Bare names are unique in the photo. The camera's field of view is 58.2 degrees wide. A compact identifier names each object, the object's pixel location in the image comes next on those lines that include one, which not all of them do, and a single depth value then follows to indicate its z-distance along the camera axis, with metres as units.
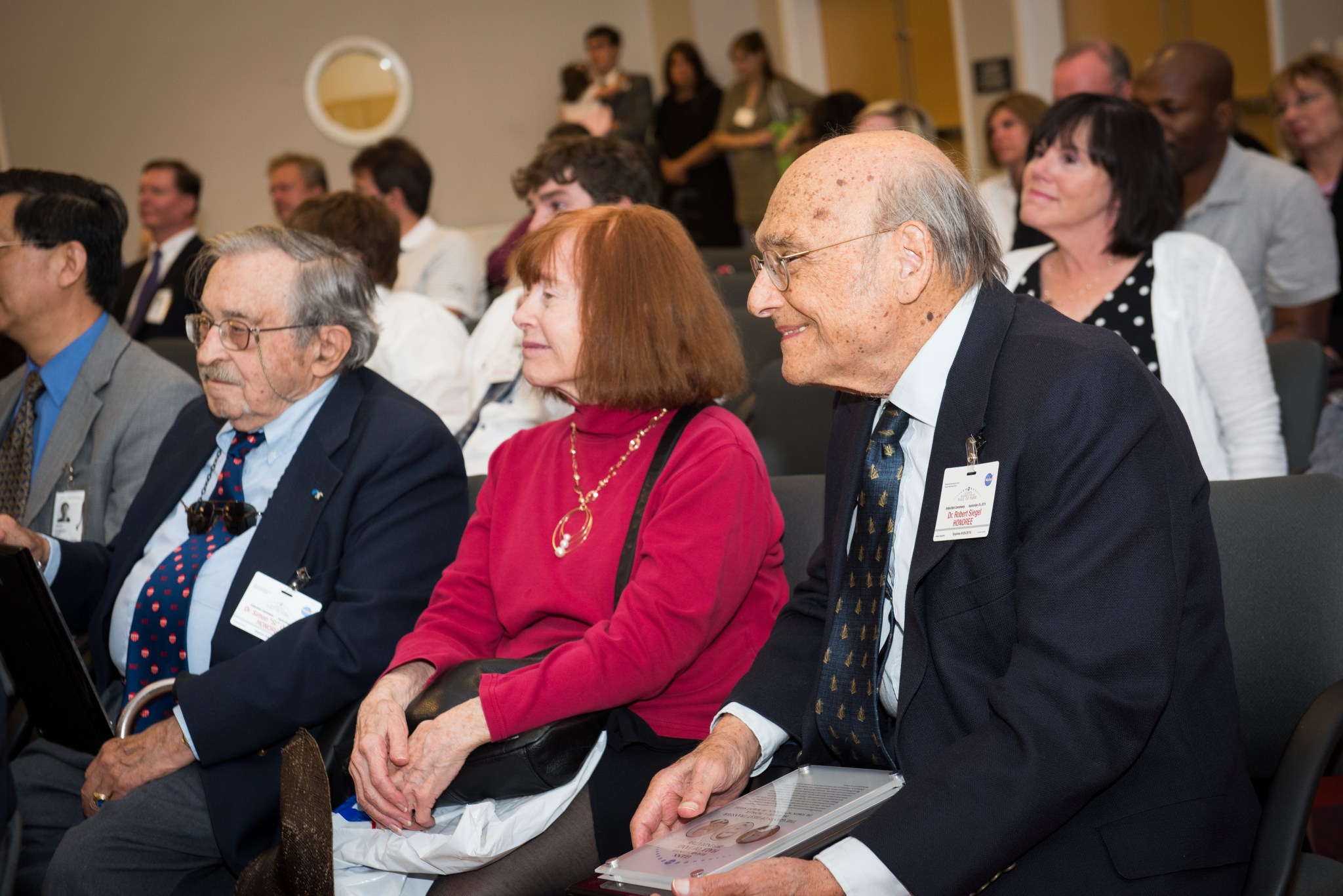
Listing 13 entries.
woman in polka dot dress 2.69
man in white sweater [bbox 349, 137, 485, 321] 5.37
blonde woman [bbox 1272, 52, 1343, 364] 4.81
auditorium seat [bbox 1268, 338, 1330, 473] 2.87
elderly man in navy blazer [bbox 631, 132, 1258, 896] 1.32
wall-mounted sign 8.55
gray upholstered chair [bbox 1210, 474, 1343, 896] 1.73
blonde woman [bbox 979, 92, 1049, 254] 4.99
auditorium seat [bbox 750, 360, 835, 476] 3.16
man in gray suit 2.79
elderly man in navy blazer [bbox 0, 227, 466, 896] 2.12
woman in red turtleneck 1.80
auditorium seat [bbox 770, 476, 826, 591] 2.10
